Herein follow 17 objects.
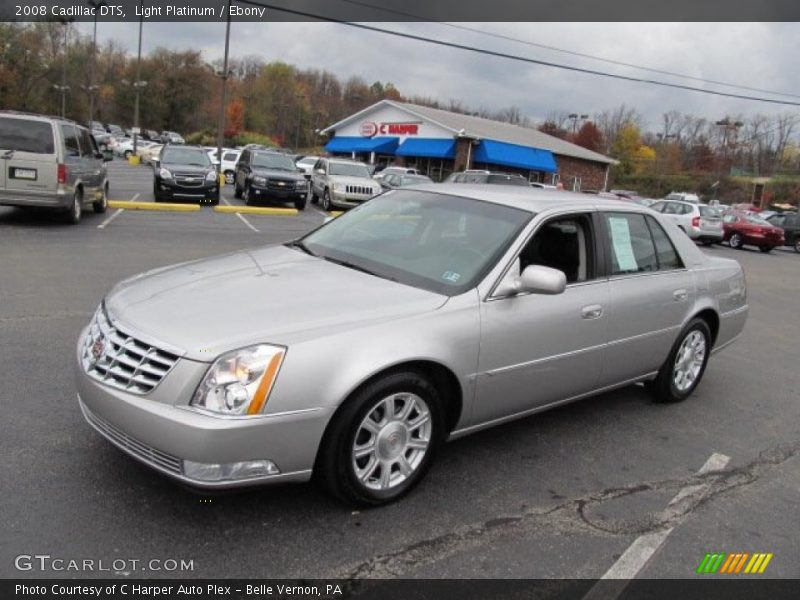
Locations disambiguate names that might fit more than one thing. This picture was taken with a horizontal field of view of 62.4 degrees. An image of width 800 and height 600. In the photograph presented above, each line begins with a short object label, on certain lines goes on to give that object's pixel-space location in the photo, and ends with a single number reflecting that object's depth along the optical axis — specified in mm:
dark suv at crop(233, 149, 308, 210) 19875
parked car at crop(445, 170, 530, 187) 24219
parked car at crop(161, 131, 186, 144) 65125
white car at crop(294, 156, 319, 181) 42625
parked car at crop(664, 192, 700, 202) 40712
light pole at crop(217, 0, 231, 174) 28344
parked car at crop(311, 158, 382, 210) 21047
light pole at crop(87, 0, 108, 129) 36156
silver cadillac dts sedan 2855
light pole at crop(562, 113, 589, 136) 69106
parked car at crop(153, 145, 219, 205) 17844
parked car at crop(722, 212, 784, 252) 24422
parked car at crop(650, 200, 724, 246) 23375
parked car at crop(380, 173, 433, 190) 23859
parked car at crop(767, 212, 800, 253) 26953
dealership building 40781
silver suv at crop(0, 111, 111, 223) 11211
